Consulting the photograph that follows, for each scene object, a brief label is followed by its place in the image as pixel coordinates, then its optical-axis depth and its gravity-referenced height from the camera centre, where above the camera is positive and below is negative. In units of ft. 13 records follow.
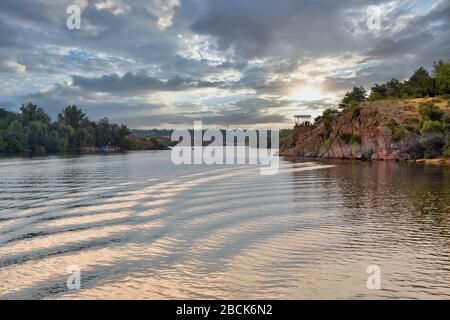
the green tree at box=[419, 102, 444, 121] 367.80 +33.18
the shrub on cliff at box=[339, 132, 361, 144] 426.51 +12.55
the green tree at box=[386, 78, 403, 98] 523.83 +81.08
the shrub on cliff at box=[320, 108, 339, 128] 518.78 +44.11
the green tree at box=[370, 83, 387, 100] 562.79 +84.56
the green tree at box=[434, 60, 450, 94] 461.78 +78.36
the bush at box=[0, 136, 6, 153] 603.31 +7.88
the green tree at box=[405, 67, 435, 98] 476.95 +74.29
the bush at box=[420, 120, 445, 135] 344.08 +18.80
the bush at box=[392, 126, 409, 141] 364.91 +14.53
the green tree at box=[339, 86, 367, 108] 607.37 +79.12
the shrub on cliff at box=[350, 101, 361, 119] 453.17 +42.70
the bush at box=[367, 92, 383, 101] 534.04 +69.24
